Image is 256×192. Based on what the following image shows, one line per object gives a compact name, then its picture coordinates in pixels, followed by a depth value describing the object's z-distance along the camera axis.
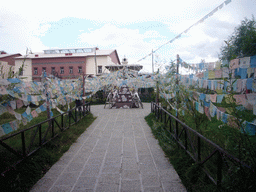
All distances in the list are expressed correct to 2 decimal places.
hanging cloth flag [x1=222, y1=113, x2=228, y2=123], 2.75
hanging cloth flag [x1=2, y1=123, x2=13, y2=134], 3.06
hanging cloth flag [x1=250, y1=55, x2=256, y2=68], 2.45
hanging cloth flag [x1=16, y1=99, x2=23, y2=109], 3.50
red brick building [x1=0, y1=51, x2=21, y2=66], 28.30
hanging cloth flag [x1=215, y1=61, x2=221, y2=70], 3.35
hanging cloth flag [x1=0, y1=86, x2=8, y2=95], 2.98
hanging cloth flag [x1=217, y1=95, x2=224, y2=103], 3.01
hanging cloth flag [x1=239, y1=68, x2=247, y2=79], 2.67
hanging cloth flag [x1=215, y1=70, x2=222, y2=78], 3.39
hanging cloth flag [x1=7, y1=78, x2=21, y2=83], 3.17
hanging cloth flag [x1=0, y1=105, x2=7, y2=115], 3.04
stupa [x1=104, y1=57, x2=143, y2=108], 13.78
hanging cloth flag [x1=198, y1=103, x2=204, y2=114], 3.72
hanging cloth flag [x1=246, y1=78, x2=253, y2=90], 2.43
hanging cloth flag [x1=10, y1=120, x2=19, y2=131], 3.21
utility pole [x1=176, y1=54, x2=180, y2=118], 5.38
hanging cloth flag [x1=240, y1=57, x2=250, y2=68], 2.53
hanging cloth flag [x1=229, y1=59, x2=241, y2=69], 2.63
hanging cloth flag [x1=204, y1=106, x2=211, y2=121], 3.53
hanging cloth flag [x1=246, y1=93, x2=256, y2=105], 2.29
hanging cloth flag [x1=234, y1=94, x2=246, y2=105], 2.43
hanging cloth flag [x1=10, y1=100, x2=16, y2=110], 3.25
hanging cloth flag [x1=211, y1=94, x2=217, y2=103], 3.12
